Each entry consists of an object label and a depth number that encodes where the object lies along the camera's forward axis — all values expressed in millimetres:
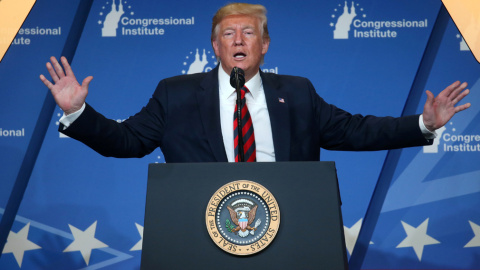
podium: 9554
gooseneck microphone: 9840
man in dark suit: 10306
